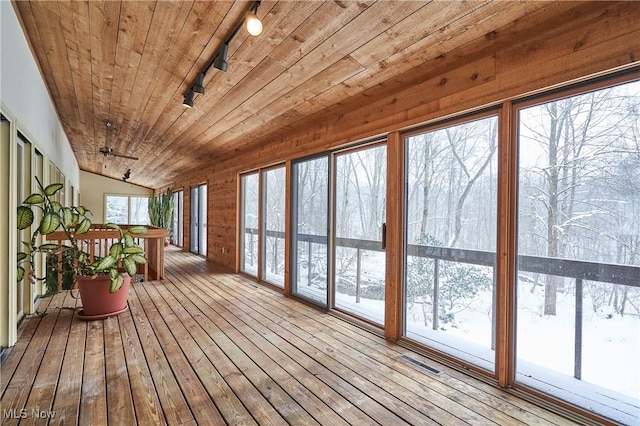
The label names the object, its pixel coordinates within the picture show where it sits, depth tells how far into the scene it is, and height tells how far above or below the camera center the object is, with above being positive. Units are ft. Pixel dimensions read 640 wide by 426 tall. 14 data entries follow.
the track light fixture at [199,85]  9.42 +3.98
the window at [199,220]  26.37 -0.64
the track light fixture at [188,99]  10.52 +3.94
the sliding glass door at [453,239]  7.55 -0.66
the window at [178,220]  31.89 -0.81
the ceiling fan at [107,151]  20.55 +4.06
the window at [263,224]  15.75 -0.63
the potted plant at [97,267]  9.51 -1.81
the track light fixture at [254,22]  6.02 +3.70
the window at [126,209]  42.04 +0.41
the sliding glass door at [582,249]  5.55 -0.68
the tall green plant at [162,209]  32.55 +0.34
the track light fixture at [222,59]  7.58 +3.81
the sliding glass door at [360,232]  10.56 -0.68
